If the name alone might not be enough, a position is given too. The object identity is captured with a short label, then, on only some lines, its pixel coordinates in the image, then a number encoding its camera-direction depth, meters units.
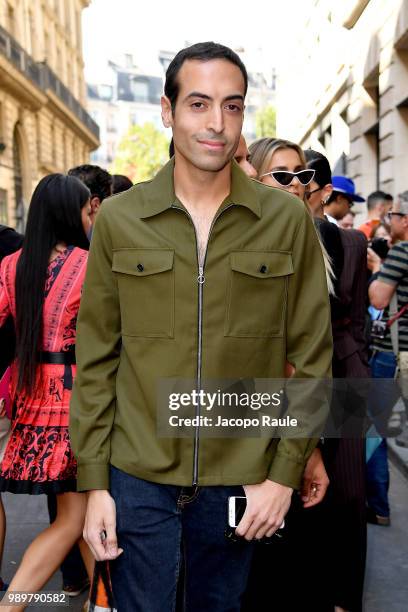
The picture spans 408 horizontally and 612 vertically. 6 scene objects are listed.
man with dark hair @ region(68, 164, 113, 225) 4.43
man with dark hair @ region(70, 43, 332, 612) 1.87
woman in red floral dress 3.03
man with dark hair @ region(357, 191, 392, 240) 7.98
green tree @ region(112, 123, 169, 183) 60.88
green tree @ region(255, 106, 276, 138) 62.31
